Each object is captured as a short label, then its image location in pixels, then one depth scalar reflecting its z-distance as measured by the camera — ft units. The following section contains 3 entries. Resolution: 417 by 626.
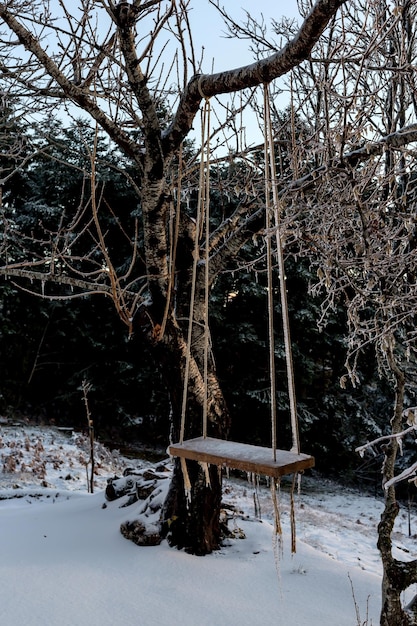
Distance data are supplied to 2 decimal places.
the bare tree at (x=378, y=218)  10.43
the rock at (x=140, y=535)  14.67
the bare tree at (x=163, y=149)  9.71
